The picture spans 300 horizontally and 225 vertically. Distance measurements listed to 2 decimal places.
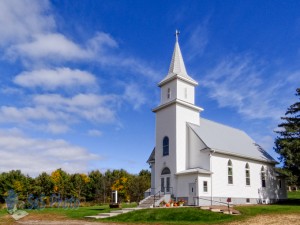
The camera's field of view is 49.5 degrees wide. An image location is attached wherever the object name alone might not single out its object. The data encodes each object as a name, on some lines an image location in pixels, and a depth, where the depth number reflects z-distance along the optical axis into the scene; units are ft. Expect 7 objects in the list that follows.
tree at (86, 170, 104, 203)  226.60
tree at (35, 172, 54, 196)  207.74
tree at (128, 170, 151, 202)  208.44
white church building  105.40
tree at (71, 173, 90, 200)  221.87
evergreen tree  118.78
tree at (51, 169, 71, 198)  214.07
